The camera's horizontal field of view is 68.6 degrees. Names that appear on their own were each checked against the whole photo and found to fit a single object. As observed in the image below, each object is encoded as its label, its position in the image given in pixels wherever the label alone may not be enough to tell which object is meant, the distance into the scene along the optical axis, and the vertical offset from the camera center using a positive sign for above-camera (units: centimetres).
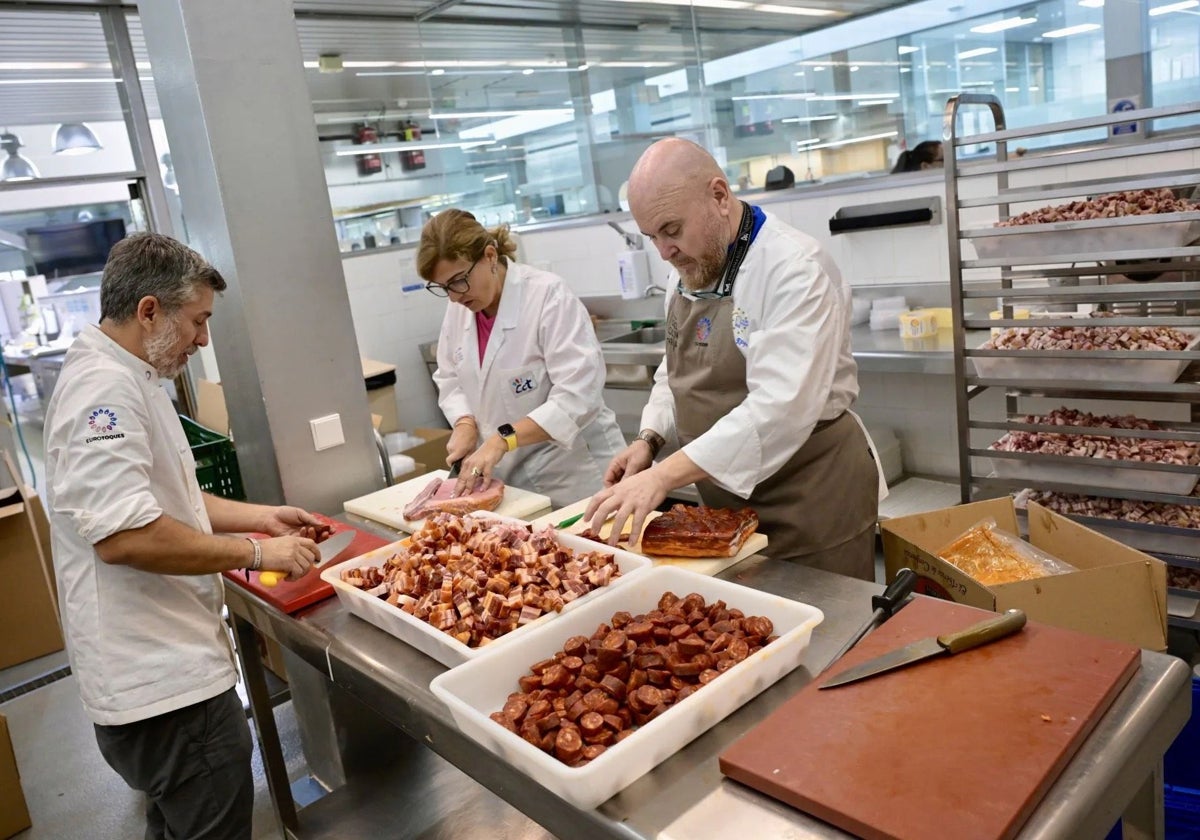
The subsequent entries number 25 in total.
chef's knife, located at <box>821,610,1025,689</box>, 135 -69
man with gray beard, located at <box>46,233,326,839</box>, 185 -56
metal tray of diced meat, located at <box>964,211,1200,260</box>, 250 -19
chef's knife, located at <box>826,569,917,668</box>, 160 -71
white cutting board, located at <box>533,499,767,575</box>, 193 -73
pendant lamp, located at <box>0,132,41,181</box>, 564 +96
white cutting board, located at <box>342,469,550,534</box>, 262 -74
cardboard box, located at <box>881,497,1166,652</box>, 202 -95
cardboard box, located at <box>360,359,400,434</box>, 560 -82
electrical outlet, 290 -51
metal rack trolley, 254 -38
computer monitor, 588 +44
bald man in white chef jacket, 200 -39
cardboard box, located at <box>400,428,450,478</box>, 514 -109
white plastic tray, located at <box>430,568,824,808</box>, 122 -70
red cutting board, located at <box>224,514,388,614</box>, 214 -75
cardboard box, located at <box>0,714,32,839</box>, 322 -170
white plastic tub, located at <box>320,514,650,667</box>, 164 -69
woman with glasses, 289 -42
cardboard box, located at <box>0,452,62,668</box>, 464 -144
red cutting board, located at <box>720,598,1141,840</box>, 106 -71
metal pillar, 266 +17
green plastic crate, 315 -62
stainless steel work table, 114 -77
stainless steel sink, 521 -61
